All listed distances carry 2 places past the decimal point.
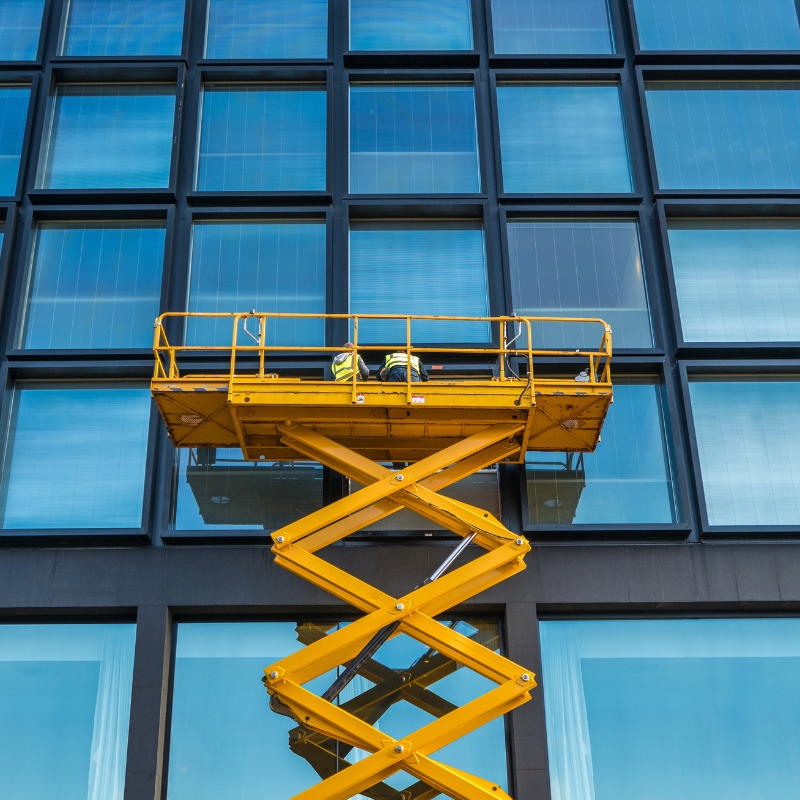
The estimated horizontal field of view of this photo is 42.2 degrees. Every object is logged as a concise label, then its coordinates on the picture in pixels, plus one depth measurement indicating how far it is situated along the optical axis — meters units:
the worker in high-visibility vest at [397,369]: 16.42
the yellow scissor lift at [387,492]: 14.79
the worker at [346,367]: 16.39
